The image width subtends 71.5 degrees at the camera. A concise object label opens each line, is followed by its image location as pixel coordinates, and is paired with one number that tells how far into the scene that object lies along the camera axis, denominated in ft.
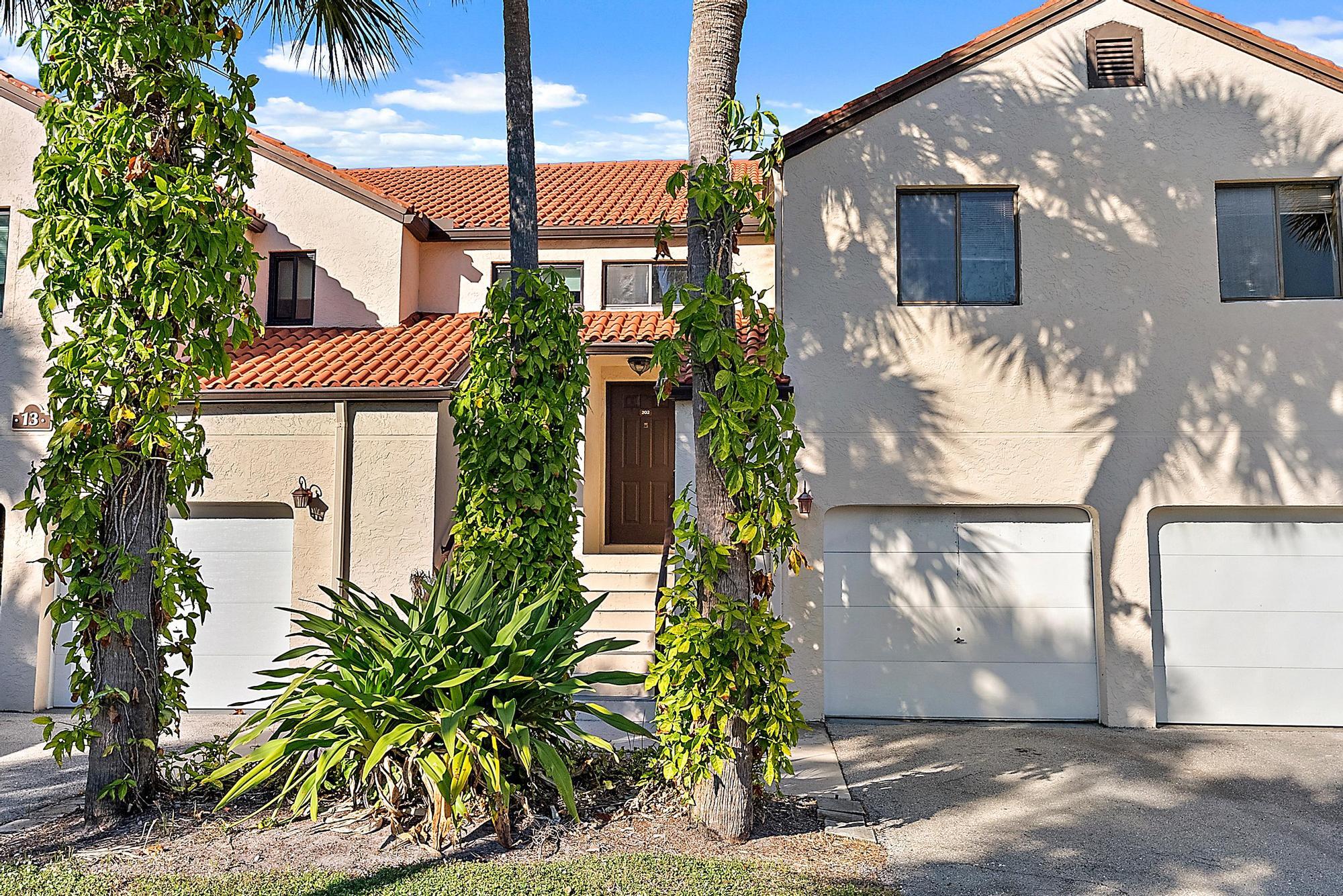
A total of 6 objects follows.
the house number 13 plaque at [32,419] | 33.17
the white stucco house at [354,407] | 32.86
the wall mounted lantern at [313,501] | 32.68
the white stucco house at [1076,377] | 30.63
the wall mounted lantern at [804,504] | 30.91
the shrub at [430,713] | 17.44
